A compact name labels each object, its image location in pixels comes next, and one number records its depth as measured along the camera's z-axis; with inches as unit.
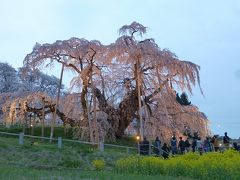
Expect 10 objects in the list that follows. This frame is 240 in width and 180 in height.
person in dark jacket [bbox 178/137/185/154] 796.3
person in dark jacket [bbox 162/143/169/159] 727.0
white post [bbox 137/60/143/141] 911.1
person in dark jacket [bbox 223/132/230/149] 887.3
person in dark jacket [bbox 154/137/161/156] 771.5
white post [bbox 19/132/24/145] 733.1
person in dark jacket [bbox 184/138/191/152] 817.7
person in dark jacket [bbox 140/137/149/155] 781.5
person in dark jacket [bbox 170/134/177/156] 775.8
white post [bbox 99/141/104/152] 771.1
